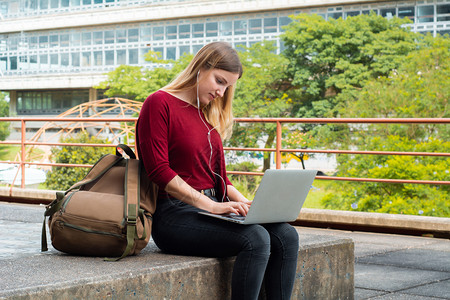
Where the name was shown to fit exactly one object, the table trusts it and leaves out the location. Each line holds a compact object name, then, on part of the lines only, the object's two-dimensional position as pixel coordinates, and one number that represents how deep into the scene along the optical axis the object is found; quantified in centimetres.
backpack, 276
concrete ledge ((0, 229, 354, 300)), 236
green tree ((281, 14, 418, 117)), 3397
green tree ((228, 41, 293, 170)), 3303
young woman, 279
